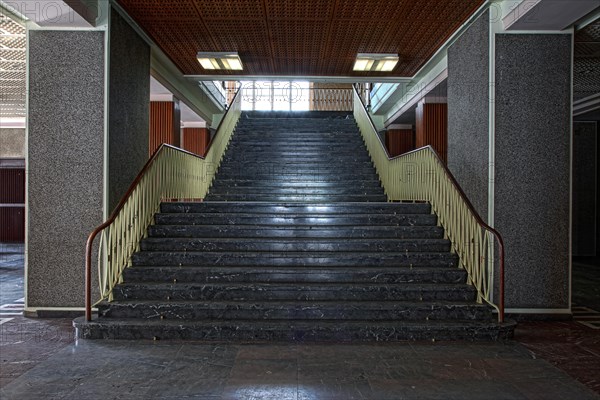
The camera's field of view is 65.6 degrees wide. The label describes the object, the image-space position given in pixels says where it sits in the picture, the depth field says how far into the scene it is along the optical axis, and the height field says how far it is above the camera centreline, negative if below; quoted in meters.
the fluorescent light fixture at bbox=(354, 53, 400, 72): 7.14 +2.28
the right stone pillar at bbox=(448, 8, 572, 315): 5.25 +0.49
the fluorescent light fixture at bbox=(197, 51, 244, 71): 7.07 +2.27
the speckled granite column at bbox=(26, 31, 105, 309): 5.20 +0.51
